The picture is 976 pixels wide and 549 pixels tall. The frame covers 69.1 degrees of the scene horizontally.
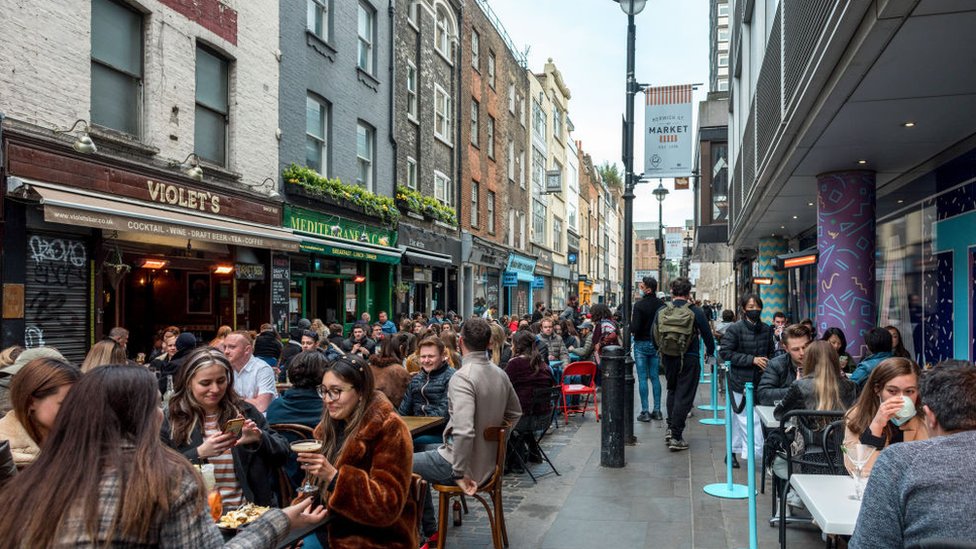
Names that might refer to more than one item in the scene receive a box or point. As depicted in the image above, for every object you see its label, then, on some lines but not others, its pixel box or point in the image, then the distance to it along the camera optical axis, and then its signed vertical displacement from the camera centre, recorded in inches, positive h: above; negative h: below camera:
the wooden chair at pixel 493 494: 189.2 -55.9
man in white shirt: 242.8 -28.6
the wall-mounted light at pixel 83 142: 367.2 +78.3
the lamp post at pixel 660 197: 1001.7 +136.5
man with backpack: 334.0 -27.6
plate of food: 121.5 -39.8
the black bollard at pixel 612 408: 293.0 -48.5
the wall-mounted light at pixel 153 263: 452.4 +19.1
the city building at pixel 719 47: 1827.0 +650.0
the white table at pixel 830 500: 122.3 -40.1
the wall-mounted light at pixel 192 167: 453.1 +80.9
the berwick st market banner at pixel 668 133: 431.8 +97.4
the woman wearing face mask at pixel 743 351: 306.0 -26.2
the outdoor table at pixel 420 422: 218.8 -43.1
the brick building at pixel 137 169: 342.6 +72.4
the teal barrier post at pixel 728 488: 257.0 -73.7
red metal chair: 411.8 -50.3
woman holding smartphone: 150.7 -30.0
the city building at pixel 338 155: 590.6 +130.2
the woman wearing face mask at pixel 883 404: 137.7 -23.3
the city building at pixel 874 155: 196.1 +65.8
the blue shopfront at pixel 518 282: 1269.7 +17.9
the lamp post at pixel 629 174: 370.6 +66.4
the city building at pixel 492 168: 1051.3 +209.0
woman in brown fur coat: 133.7 -33.6
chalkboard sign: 560.1 +2.0
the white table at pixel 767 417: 222.2 -40.5
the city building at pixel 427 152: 815.7 +177.7
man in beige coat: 190.1 -34.5
